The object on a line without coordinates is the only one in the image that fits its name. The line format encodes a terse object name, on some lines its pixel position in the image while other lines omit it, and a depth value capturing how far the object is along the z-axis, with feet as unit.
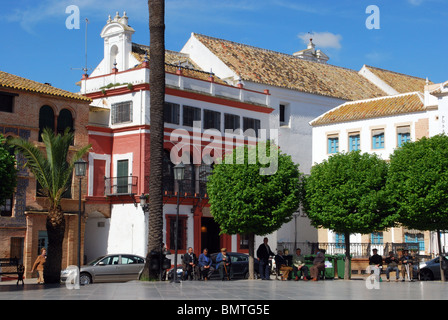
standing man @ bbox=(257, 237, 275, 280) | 97.91
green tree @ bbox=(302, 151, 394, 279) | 105.19
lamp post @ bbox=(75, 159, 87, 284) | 87.45
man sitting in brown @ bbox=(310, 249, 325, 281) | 95.09
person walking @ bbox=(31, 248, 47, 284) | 85.40
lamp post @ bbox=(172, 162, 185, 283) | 86.53
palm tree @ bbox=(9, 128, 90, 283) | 81.41
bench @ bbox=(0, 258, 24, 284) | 83.46
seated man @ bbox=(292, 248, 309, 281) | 97.35
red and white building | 127.03
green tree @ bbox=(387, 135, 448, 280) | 102.78
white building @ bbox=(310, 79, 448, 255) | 137.08
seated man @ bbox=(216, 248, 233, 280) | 97.39
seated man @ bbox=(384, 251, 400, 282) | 100.81
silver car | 97.54
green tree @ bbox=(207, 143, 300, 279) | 108.99
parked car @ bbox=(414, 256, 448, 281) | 106.73
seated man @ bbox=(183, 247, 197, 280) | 100.48
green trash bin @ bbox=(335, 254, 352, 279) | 109.70
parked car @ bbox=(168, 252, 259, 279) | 113.29
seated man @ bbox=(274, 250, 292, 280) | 96.30
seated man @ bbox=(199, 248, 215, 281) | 97.91
